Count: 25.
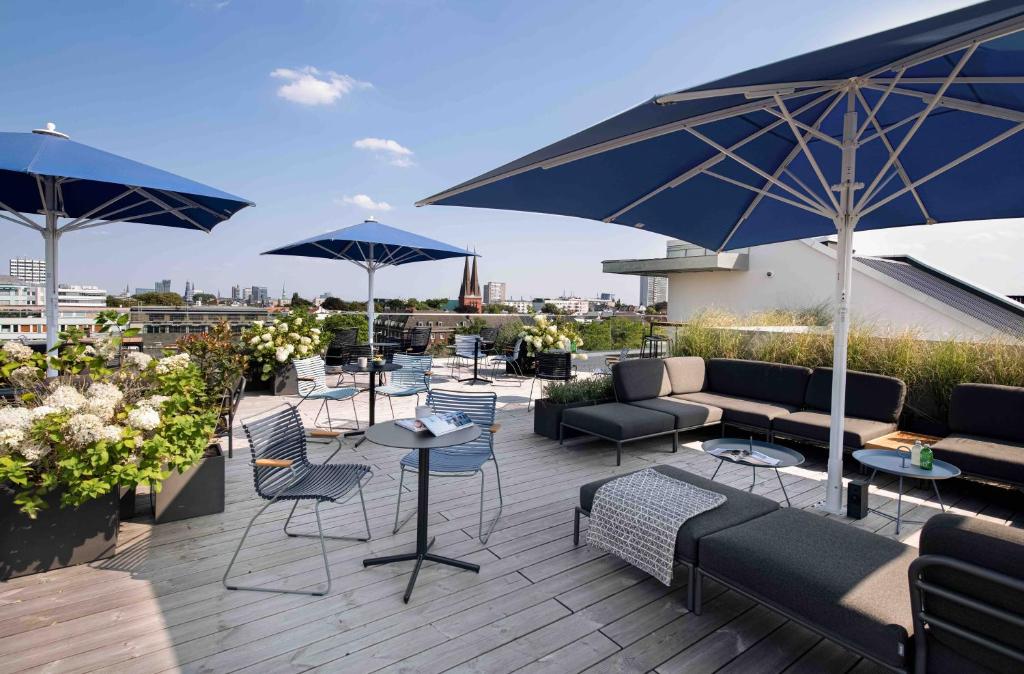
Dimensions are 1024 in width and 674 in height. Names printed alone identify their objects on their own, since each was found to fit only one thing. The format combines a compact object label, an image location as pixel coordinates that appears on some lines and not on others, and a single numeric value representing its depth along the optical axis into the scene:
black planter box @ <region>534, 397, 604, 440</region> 5.45
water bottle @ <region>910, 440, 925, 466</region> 3.40
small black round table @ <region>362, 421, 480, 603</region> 2.67
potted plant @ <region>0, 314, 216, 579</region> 2.47
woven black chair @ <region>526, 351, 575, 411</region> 7.36
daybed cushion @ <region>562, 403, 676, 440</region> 4.71
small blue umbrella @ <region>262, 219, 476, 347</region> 7.82
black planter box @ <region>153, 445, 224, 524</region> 3.26
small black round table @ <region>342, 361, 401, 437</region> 5.36
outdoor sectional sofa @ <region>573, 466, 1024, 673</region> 1.43
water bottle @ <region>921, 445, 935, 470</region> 3.34
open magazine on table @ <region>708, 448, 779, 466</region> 3.31
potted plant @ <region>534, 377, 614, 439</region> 5.46
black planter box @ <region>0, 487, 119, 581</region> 2.57
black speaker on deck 3.49
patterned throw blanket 2.50
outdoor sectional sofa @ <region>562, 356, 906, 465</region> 4.72
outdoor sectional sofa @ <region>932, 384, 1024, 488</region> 3.62
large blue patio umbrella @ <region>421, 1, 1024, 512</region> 2.22
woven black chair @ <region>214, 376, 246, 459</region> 4.45
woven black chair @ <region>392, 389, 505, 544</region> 3.20
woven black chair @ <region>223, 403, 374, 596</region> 2.65
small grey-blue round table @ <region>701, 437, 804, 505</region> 3.37
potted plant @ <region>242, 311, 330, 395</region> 7.34
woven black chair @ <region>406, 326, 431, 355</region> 10.45
